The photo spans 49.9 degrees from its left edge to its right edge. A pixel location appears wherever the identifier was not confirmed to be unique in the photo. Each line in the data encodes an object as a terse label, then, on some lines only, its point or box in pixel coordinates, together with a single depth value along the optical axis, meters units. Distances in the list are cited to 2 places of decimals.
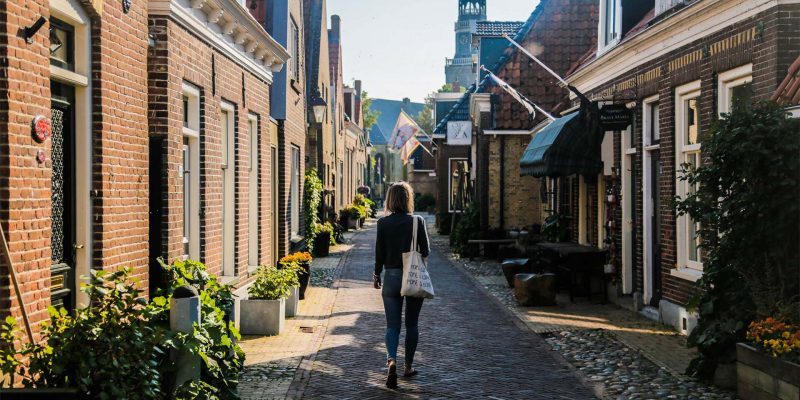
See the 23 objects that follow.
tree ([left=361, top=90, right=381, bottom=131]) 69.23
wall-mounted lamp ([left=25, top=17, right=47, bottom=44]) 5.45
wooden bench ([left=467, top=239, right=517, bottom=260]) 23.25
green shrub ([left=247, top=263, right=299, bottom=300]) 10.95
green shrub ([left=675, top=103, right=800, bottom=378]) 7.06
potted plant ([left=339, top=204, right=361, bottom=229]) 37.58
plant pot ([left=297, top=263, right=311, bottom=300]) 13.99
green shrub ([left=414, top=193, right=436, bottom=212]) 60.66
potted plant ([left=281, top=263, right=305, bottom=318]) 11.96
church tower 100.19
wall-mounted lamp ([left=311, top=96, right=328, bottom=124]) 24.50
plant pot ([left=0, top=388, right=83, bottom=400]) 4.45
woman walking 7.99
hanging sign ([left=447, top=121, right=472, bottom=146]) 26.87
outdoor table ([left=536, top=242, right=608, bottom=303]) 14.47
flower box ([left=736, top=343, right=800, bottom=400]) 6.26
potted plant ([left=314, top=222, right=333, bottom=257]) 24.28
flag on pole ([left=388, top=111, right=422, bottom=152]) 39.13
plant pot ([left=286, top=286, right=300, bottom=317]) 12.36
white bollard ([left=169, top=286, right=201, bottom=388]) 5.62
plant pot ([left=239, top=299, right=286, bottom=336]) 10.77
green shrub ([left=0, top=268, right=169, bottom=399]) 4.73
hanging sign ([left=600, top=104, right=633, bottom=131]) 12.90
